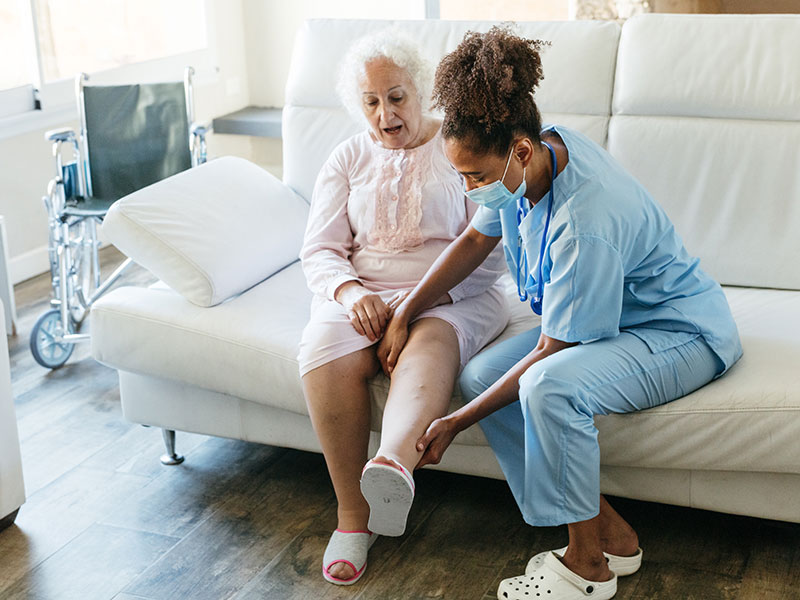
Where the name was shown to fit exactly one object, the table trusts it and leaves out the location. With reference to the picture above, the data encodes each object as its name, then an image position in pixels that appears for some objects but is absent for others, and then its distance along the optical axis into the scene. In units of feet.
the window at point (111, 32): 12.54
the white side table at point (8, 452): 6.85
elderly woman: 6.38
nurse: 5.56
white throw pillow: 7.39
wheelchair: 10.06
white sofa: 6.98
